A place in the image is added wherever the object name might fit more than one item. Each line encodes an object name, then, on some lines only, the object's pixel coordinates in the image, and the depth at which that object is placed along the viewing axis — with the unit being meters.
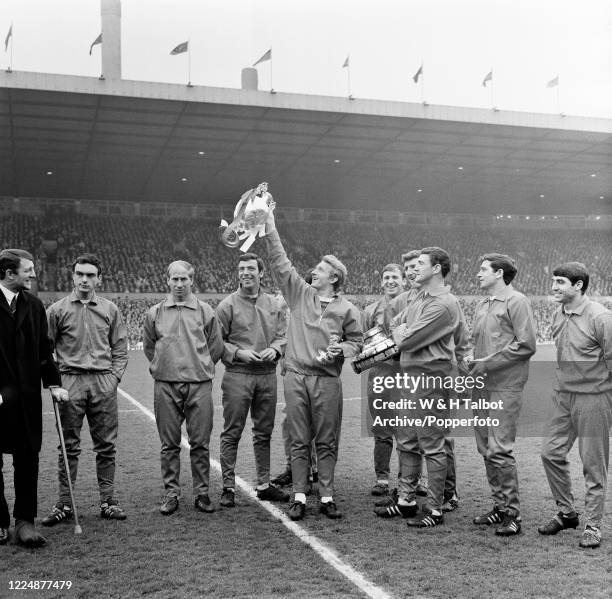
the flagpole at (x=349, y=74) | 28.44
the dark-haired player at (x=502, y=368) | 5.16
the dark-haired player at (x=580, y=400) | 4.83
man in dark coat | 4.96
